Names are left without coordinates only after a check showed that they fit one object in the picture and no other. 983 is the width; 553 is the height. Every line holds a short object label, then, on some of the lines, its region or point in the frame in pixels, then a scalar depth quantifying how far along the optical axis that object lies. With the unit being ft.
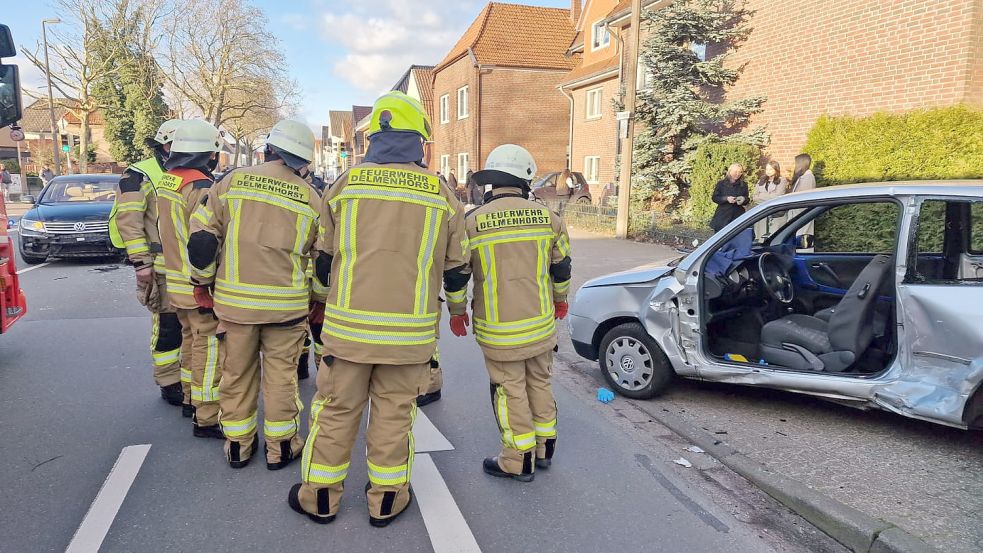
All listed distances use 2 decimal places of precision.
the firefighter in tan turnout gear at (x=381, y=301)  9.47
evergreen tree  49.39
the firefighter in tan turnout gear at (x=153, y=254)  14.44
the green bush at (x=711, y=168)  44.71
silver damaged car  11.89
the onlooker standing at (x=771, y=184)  33.06
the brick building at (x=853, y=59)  32.65
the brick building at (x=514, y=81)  97.66
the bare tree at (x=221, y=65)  123.85
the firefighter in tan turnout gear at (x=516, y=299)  11.29
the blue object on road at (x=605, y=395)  16.35
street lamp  94.30
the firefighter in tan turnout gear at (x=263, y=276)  11.20
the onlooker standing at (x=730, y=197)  31.19
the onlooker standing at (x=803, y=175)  30.14
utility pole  43.48
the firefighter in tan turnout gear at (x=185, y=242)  13.50
